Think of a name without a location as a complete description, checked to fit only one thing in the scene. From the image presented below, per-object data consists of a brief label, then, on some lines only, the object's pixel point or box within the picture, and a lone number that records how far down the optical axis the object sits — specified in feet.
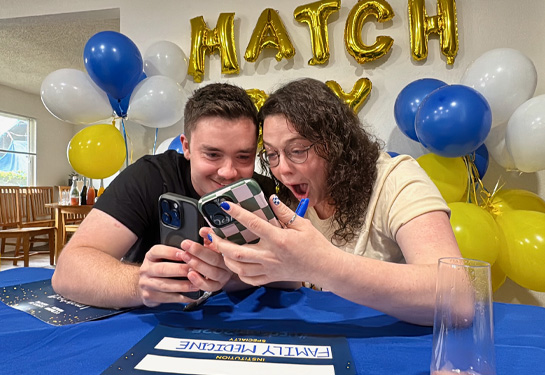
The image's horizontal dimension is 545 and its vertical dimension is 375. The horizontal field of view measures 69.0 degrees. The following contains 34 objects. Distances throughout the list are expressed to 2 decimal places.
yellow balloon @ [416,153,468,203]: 7.17
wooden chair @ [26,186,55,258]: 19.25
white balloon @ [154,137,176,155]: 9.16
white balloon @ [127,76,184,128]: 8.62
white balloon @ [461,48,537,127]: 6.79
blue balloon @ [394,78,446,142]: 7.34
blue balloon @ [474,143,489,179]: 7.84
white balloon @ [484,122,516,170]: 7.31
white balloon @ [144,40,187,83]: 9.59
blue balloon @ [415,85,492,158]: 6.15
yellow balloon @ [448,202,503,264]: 6.21
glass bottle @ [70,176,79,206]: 16.10
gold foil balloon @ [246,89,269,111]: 9.66
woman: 2.44
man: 2.88
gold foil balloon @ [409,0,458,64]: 8.73
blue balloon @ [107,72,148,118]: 9.36
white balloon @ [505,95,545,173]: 6.42
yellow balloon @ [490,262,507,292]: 7.11
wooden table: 15.39
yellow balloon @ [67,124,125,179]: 9.05
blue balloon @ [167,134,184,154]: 8.21
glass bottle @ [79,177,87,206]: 16.26
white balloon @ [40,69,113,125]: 8.68
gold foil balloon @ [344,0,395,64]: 9.02
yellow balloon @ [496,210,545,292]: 6.28
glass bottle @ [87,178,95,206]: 16.12
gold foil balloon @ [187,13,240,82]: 9.89
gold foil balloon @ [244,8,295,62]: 9.57
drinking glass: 1.76
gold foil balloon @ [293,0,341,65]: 9.25
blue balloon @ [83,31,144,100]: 8.30
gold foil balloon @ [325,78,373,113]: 9.14
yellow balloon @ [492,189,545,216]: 7.37
